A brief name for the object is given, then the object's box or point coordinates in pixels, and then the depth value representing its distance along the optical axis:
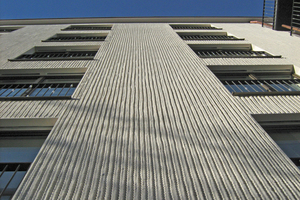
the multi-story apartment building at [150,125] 2.59
